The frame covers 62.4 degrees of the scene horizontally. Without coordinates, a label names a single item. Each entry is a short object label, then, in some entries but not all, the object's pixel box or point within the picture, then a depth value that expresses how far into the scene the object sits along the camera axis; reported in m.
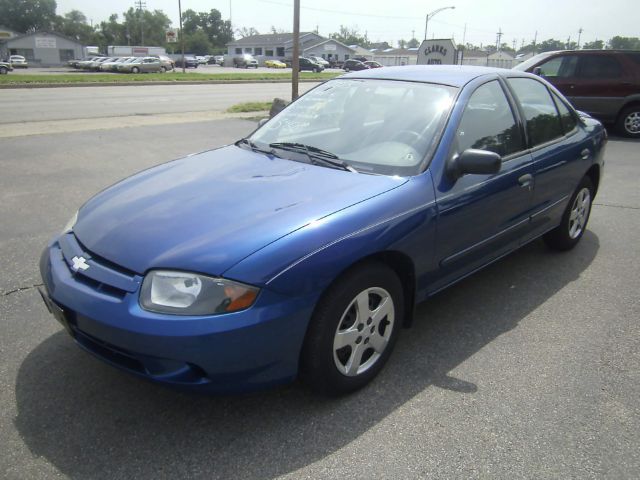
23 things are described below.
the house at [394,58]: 77.59
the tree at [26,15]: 114.19
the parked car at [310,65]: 57.54
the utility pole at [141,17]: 96.36
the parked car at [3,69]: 36.34
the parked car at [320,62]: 61.17
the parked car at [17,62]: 54.72
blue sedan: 2.19
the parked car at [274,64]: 67.56
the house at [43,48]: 70.56
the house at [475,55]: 58.33
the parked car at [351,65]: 56.30
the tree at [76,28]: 105.94
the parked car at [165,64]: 48.97
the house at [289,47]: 91.12
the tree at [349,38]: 140.88
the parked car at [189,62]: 64.66
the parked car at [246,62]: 67.56
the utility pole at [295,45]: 10.52
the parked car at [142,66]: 45.28
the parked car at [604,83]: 11.22
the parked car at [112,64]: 46.25
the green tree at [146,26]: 103.81
